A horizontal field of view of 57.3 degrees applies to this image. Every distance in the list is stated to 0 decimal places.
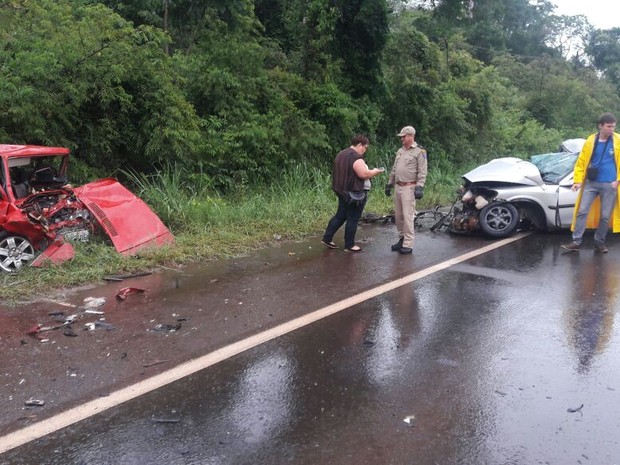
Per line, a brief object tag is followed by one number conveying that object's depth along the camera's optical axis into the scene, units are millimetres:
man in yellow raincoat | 7988
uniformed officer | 8180
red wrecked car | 6762
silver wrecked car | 9180
